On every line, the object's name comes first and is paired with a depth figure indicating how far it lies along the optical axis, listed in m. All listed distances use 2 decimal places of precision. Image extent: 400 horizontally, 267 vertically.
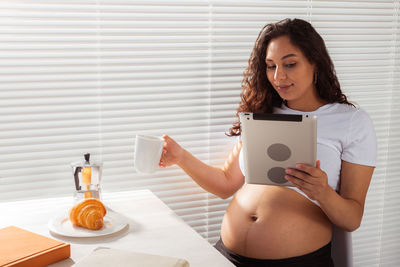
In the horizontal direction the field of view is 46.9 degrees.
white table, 1.12
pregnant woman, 1.46
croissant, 1.22
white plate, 1.20
